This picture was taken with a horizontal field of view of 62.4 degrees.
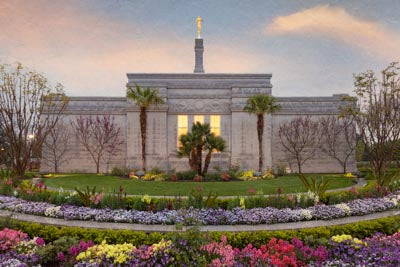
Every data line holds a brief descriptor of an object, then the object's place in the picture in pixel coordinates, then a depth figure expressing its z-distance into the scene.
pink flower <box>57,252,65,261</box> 5.41
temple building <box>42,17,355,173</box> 26.42
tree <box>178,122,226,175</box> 19.81
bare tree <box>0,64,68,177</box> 18.28
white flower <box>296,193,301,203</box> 8.93
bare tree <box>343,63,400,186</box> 15.84
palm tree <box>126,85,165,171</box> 23.88
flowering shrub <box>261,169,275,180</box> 21.07
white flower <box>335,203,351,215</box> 8.44
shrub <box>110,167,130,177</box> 23.19
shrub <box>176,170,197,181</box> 19.73
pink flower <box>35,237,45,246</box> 5.86
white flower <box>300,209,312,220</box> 8.00
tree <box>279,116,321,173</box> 27.44
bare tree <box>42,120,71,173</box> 27.53
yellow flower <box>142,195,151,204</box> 8.59
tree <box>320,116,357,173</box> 27.58
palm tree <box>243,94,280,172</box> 23.80
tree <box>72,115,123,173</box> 27.06
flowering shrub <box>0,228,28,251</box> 5.77
